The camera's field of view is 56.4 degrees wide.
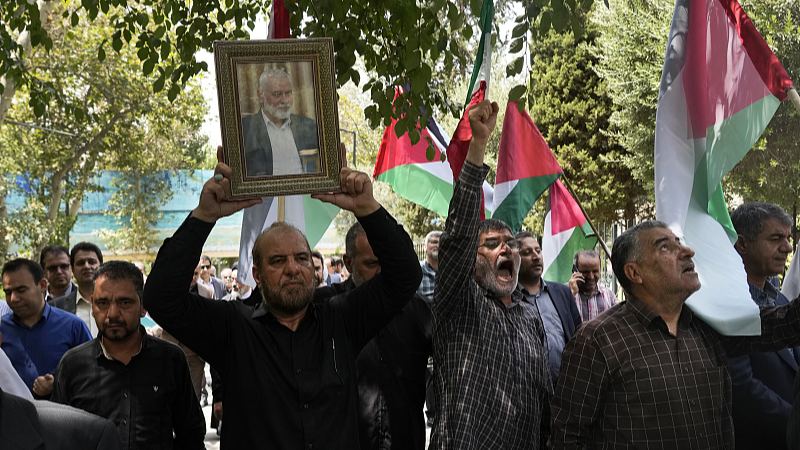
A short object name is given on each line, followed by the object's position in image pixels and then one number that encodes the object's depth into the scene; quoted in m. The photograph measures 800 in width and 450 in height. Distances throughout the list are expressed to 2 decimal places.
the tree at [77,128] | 19.41
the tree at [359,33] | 4.04
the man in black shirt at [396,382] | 3.77
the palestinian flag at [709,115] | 3.79
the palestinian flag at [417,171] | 7.39
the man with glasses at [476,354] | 3.40
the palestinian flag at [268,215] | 4.93
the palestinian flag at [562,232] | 7.49
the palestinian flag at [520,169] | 6.58
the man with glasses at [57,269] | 6.43
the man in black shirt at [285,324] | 2.94
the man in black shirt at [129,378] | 3.52
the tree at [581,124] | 24.19
